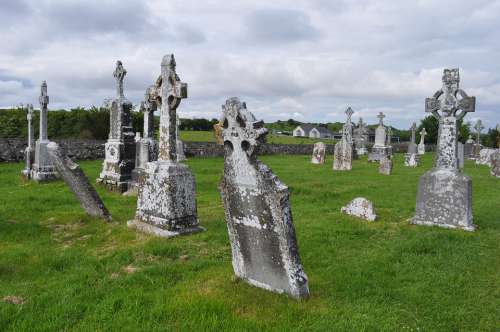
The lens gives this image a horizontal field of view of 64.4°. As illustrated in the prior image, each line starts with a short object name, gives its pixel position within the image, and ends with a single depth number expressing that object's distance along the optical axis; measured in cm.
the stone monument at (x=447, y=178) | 833
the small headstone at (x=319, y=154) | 2550
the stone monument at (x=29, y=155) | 1515
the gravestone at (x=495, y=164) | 1886
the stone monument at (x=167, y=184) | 744
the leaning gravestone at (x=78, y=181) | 838
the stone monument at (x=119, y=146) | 1338
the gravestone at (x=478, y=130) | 3442
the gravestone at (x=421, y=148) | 3807
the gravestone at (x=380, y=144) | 2820
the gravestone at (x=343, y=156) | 2098
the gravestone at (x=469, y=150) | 3753
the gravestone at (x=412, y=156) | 2596
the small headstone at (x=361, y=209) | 885
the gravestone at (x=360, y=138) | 3684
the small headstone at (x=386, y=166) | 1911
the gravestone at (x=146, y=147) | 1330
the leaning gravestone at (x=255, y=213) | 454
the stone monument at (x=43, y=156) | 1470
